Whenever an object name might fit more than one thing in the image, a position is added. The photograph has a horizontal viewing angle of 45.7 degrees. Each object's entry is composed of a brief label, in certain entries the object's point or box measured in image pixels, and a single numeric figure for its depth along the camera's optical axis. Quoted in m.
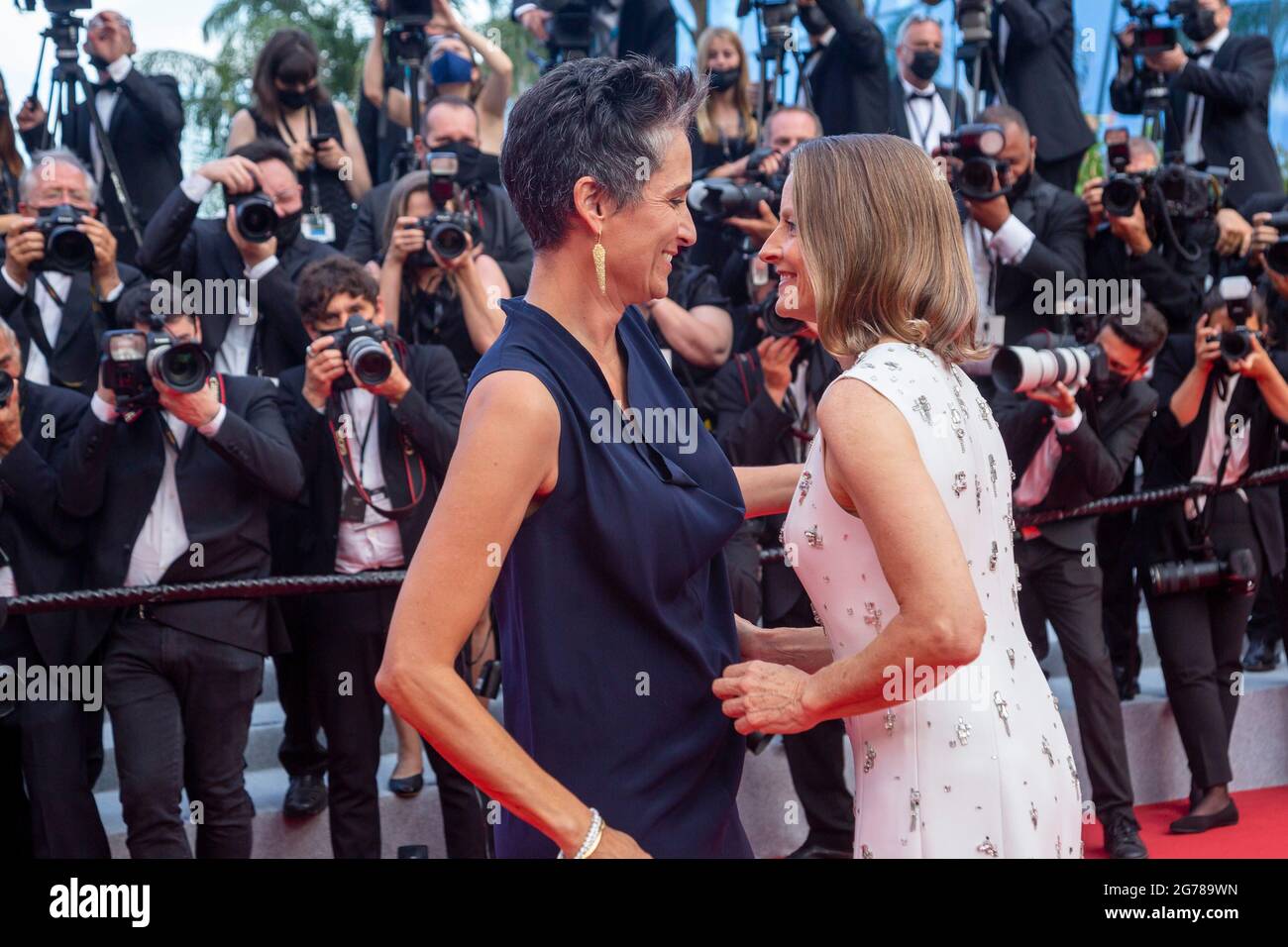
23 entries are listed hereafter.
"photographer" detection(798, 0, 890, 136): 5.62
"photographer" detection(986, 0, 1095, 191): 5.89
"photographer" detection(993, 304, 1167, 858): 4.43
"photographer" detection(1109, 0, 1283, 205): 5.57
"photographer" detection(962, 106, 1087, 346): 4.73
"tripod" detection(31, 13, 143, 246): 4.93
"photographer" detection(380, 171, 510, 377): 4.36
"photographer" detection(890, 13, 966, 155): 5.85
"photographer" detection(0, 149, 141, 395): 4.11
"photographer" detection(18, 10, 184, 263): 5.30
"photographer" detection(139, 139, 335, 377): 4.34
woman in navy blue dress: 1.60
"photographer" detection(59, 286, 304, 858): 3.58
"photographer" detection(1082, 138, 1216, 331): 4.82
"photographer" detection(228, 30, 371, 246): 5.19
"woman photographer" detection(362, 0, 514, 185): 5.43
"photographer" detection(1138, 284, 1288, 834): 4.64
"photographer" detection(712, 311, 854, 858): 4.20
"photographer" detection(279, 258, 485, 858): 3.87
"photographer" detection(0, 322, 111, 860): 3.63
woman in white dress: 1.75
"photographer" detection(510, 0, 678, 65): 5.93
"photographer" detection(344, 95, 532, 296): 4.87
